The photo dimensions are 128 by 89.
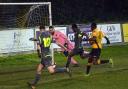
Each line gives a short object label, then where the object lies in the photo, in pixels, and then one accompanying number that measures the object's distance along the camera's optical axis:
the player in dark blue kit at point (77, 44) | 20.16
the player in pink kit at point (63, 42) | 23.58
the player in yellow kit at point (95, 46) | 19.94
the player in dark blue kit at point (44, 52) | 16.52
